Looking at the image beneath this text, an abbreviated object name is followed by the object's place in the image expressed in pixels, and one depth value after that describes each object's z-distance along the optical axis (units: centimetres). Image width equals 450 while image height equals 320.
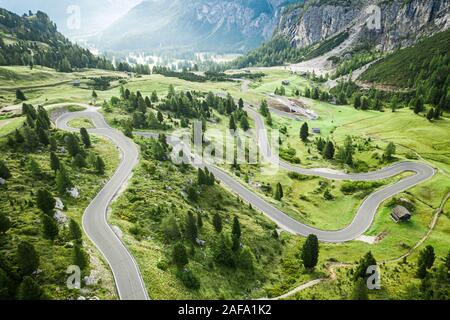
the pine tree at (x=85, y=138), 9875
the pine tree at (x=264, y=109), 19026
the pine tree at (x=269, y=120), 17912
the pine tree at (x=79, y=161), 8319
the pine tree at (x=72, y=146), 8788
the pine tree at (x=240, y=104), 19406
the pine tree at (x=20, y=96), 14662
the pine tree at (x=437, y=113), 16462
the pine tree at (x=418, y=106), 17588
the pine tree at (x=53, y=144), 8847
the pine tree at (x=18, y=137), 8525
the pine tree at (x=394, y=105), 18925
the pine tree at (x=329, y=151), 13450
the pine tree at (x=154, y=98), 17228
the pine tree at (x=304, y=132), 15808
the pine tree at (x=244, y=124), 16475
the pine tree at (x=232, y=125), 15838
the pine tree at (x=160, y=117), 13886
